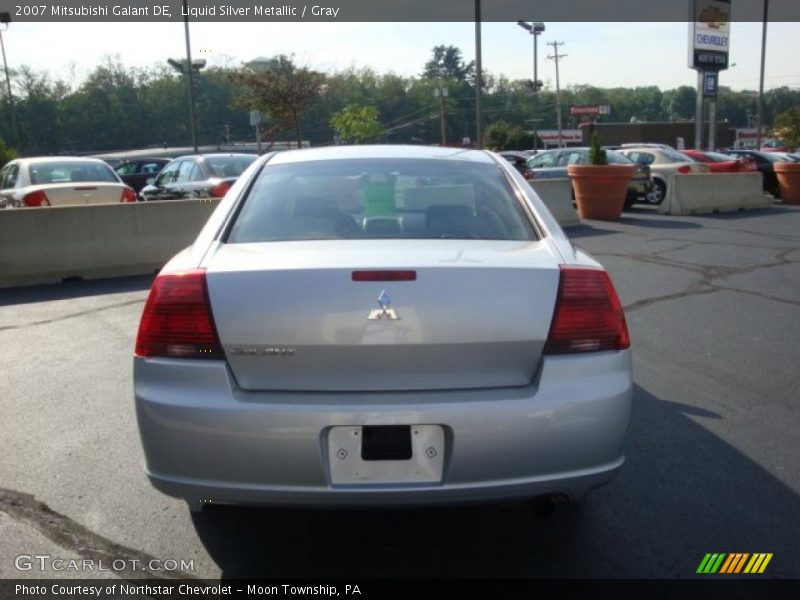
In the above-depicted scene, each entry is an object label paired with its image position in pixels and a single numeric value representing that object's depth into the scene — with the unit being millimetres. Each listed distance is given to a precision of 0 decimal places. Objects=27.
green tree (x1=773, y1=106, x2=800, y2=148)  43844
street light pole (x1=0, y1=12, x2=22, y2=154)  36531
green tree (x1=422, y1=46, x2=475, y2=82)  104938
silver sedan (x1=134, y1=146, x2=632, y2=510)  2488
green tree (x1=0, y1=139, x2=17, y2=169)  33219
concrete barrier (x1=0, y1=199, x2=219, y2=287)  8852
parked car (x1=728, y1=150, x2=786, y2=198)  21875
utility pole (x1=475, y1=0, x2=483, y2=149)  20359
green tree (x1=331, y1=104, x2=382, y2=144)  42281
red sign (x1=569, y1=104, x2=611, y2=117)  80938
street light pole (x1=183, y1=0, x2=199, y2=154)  24580
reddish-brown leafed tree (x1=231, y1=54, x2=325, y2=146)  29766
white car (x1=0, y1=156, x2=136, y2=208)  11024
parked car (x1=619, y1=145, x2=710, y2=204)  17719
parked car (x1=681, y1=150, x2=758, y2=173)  19798
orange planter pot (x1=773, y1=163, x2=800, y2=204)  19547
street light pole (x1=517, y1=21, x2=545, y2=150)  43153
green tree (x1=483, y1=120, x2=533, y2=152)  59625
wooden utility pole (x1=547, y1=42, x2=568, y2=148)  75000
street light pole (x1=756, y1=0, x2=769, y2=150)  39800
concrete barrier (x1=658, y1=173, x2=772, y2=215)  16438
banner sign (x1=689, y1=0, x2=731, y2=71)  29297
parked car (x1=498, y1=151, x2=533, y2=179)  17094
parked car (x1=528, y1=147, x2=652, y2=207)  17359
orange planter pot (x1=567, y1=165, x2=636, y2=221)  14727
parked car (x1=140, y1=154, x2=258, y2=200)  12523
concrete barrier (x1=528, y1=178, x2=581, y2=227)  13500
